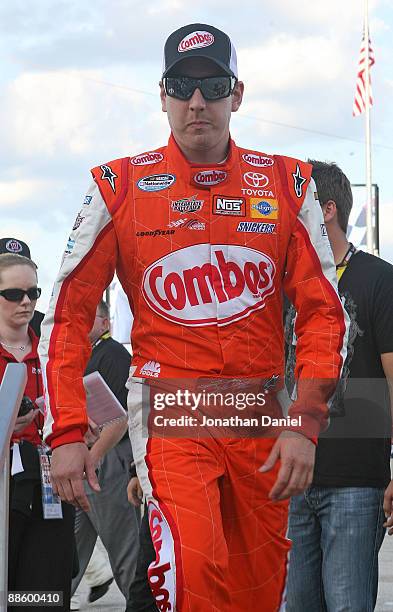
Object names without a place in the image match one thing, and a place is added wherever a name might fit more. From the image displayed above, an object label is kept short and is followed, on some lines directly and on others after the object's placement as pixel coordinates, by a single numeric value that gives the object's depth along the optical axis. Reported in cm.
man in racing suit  389
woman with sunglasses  536
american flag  3291
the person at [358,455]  486
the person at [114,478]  770
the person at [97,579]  873
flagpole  2824
